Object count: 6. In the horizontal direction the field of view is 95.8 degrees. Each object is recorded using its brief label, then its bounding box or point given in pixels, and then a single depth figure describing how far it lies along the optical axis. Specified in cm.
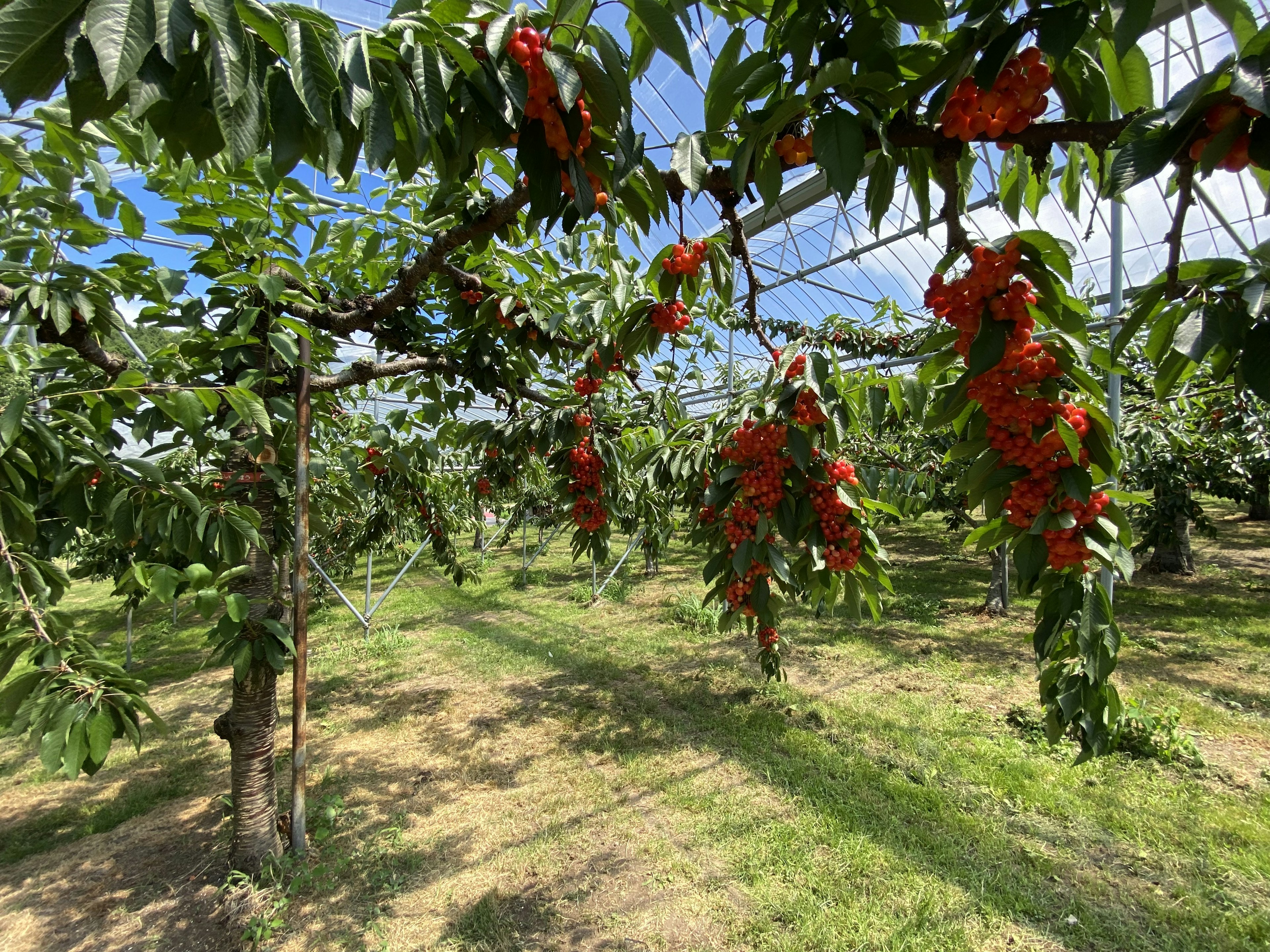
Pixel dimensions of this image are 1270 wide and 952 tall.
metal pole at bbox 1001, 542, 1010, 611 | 590
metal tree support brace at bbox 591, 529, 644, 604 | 632
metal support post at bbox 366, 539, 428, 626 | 612
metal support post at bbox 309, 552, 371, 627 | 564
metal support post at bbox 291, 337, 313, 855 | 223
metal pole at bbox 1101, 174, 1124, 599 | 271
